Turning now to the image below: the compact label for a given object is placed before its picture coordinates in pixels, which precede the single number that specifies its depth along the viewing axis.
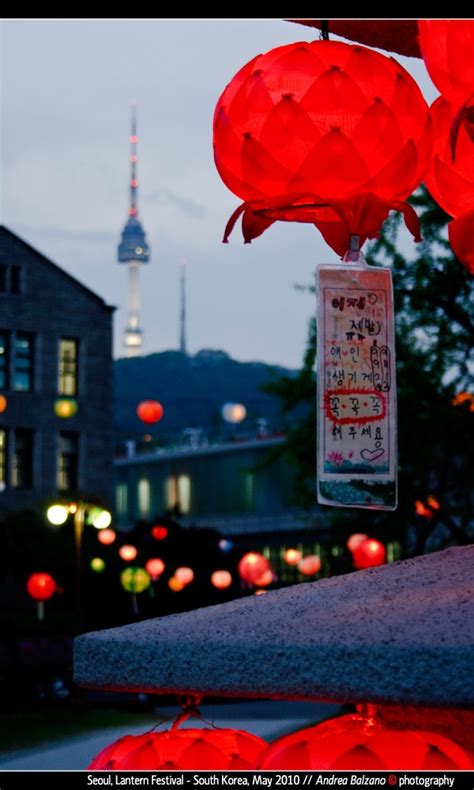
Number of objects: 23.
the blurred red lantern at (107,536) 36.47
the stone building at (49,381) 47.62
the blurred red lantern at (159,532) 36.09
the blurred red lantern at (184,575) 34.88
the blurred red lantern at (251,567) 34.50
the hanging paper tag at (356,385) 4.07
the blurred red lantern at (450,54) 4.39
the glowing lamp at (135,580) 31.80
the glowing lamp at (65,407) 45.38
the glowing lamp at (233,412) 41.00
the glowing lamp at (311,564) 34.31
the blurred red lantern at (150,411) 34.31
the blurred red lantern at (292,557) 42.19
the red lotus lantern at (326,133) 4.58
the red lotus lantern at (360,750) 3.58
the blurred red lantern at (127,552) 35.51
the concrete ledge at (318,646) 3.13
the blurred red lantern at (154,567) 34.48
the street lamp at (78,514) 31.95
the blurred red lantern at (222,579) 35.09
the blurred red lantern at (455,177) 4.91
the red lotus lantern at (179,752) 3.94
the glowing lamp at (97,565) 36.25
